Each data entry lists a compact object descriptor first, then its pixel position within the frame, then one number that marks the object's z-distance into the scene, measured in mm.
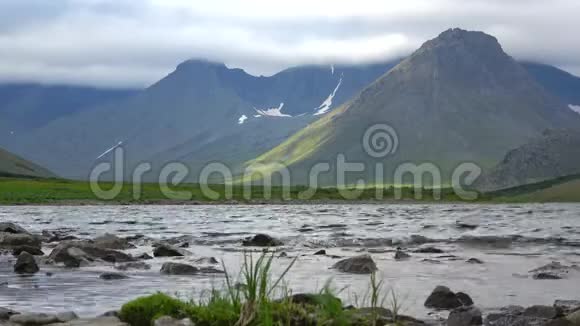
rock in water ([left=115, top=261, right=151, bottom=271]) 28828
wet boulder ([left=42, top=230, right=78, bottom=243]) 46488
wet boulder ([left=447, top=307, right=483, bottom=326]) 16531
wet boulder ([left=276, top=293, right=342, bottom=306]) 10320
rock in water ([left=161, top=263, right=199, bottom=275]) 26859
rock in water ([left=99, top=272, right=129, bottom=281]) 25097
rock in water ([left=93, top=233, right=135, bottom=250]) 38750
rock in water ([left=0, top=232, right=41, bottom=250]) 39312
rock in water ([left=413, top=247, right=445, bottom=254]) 37562
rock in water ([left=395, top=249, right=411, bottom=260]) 33747
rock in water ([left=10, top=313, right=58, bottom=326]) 13611
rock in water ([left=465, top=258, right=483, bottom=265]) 31891
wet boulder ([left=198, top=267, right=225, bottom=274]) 27395
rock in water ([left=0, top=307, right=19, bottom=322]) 14743
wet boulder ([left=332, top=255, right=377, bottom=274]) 27359
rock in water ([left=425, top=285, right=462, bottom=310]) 19484
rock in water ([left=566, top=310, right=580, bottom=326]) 14665
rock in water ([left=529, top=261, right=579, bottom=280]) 26328
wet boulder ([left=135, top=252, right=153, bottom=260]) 33000
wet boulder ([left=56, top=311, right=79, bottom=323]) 14430
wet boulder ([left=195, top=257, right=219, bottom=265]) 31019
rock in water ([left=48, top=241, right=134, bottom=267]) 30125
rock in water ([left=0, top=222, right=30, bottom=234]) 45597
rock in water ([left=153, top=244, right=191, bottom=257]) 35125
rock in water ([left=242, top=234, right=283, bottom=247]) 41594
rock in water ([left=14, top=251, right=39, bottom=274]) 26944
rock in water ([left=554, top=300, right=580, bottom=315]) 17359
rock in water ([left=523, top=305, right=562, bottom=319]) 16734
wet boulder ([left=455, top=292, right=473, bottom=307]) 19816
